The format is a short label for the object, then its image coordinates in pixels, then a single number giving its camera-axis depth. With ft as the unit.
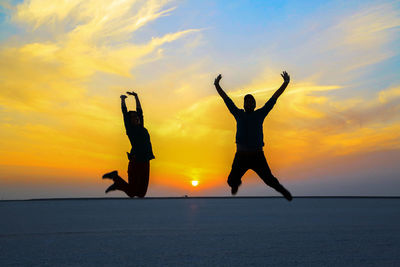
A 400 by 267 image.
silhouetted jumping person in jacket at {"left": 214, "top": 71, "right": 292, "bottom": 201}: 19.42
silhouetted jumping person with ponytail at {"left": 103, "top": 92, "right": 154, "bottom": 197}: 21.53
